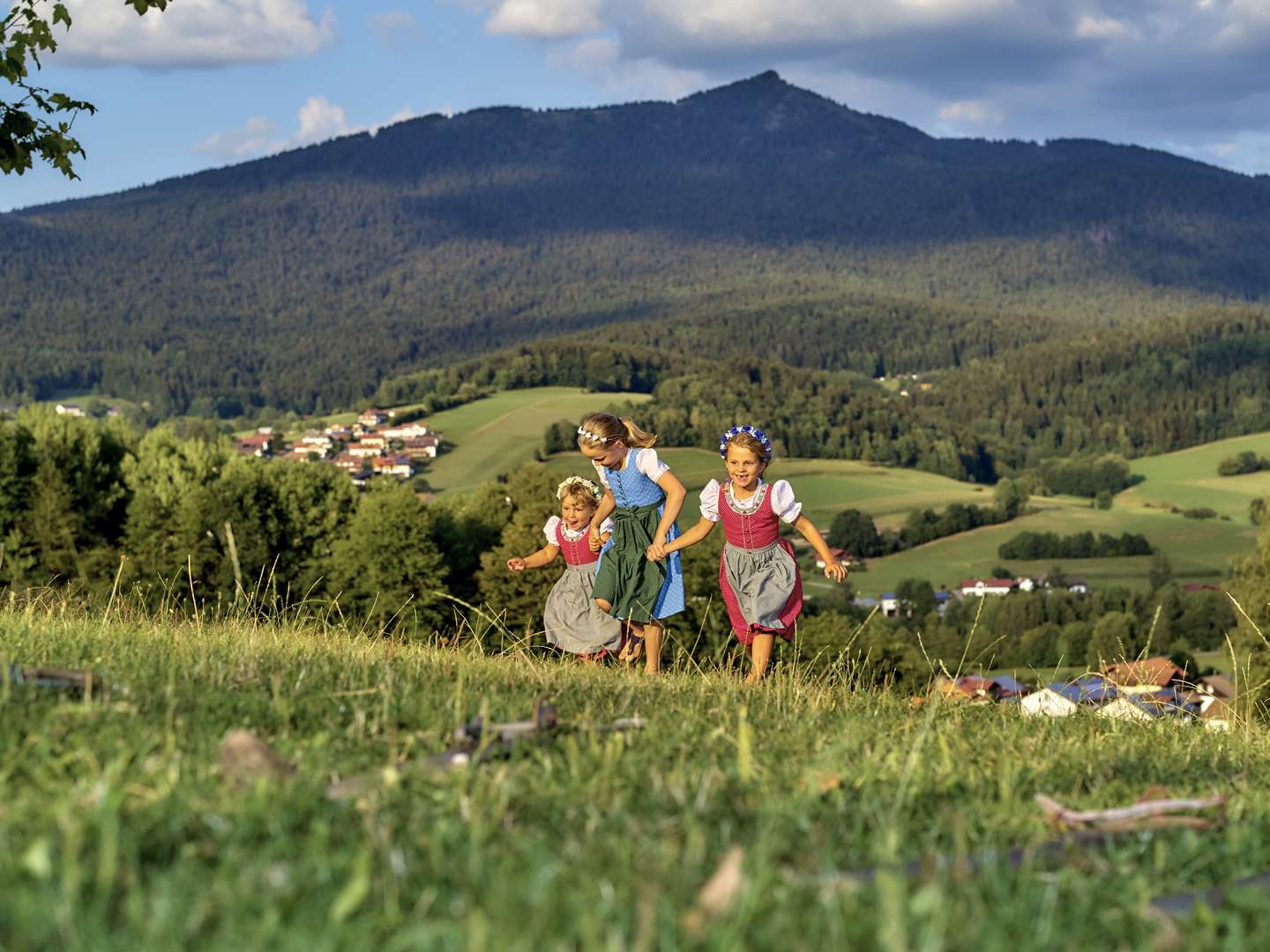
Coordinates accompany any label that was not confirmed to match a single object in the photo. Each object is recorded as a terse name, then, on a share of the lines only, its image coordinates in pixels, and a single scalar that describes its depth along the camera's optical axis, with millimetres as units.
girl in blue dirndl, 11422
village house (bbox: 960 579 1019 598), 108312
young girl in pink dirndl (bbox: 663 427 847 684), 10836
